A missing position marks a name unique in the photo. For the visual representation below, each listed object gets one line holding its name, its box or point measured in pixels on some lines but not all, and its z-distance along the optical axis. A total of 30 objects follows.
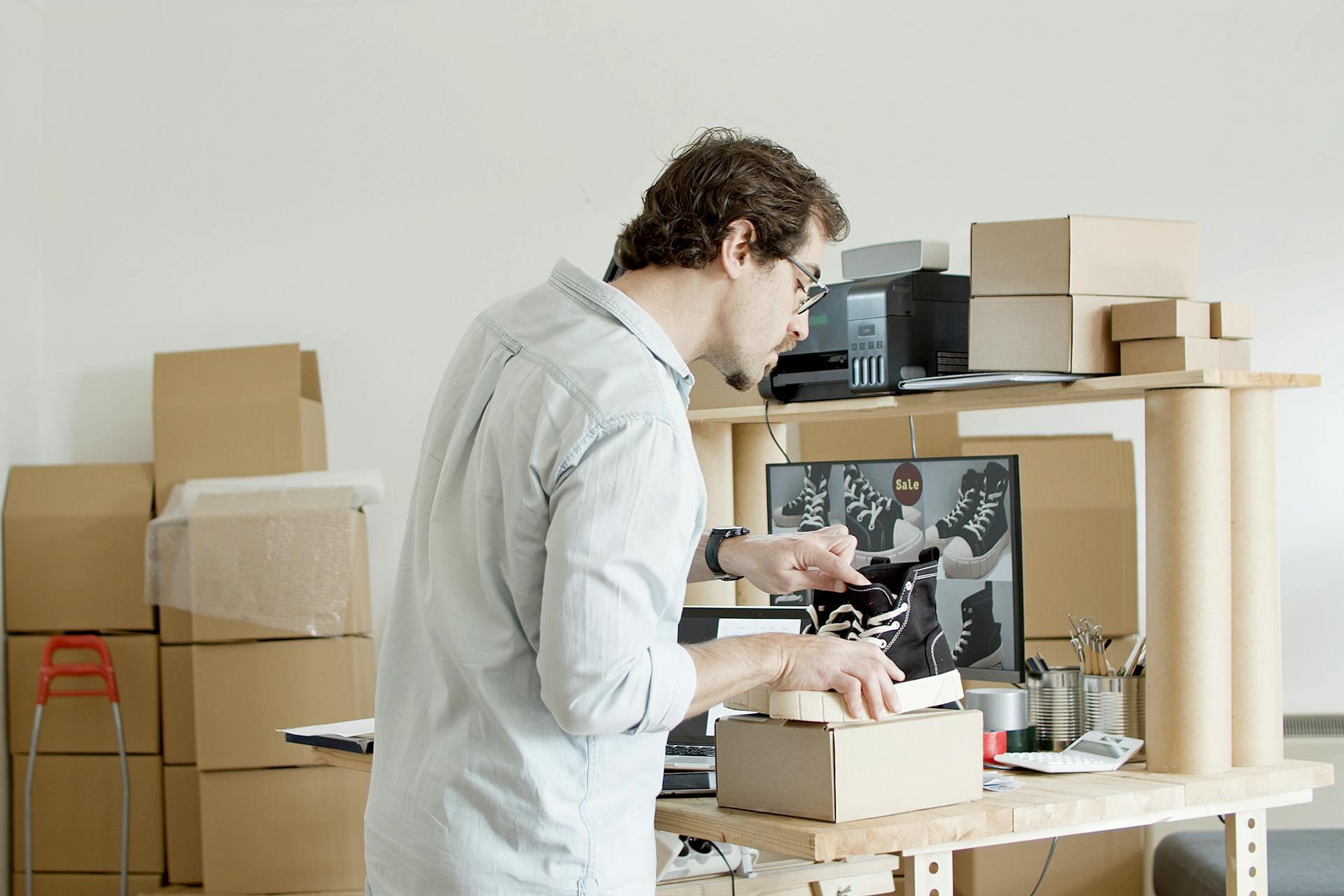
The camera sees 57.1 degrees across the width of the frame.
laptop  1.81
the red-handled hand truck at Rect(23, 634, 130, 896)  3.21
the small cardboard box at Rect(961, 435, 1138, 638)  2.99
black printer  2.01
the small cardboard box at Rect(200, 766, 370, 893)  3.07
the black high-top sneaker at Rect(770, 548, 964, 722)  1.52
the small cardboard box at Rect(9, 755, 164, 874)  3.28
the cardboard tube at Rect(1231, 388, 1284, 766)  1.73
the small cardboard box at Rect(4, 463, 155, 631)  3.28
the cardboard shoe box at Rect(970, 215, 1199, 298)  1.79
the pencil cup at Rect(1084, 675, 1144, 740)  1.85
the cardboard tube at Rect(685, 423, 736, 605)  2.41
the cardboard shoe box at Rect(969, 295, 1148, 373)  1.79
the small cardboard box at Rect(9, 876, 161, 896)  3.28
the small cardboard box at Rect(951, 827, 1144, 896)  2.98
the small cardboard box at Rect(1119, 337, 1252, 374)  1.71
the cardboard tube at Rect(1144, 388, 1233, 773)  1.69
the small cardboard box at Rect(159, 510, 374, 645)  3.09
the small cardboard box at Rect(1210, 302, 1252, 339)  1.76
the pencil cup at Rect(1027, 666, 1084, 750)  1.89
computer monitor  1.88
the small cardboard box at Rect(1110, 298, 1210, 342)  1.71
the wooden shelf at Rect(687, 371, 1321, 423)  1.71
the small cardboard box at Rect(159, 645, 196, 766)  3.27
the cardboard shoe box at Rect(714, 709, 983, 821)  1.41
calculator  1.71
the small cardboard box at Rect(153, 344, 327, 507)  3.22
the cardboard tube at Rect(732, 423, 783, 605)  2.49
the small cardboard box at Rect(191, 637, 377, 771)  3.09
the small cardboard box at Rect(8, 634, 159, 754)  3.29
